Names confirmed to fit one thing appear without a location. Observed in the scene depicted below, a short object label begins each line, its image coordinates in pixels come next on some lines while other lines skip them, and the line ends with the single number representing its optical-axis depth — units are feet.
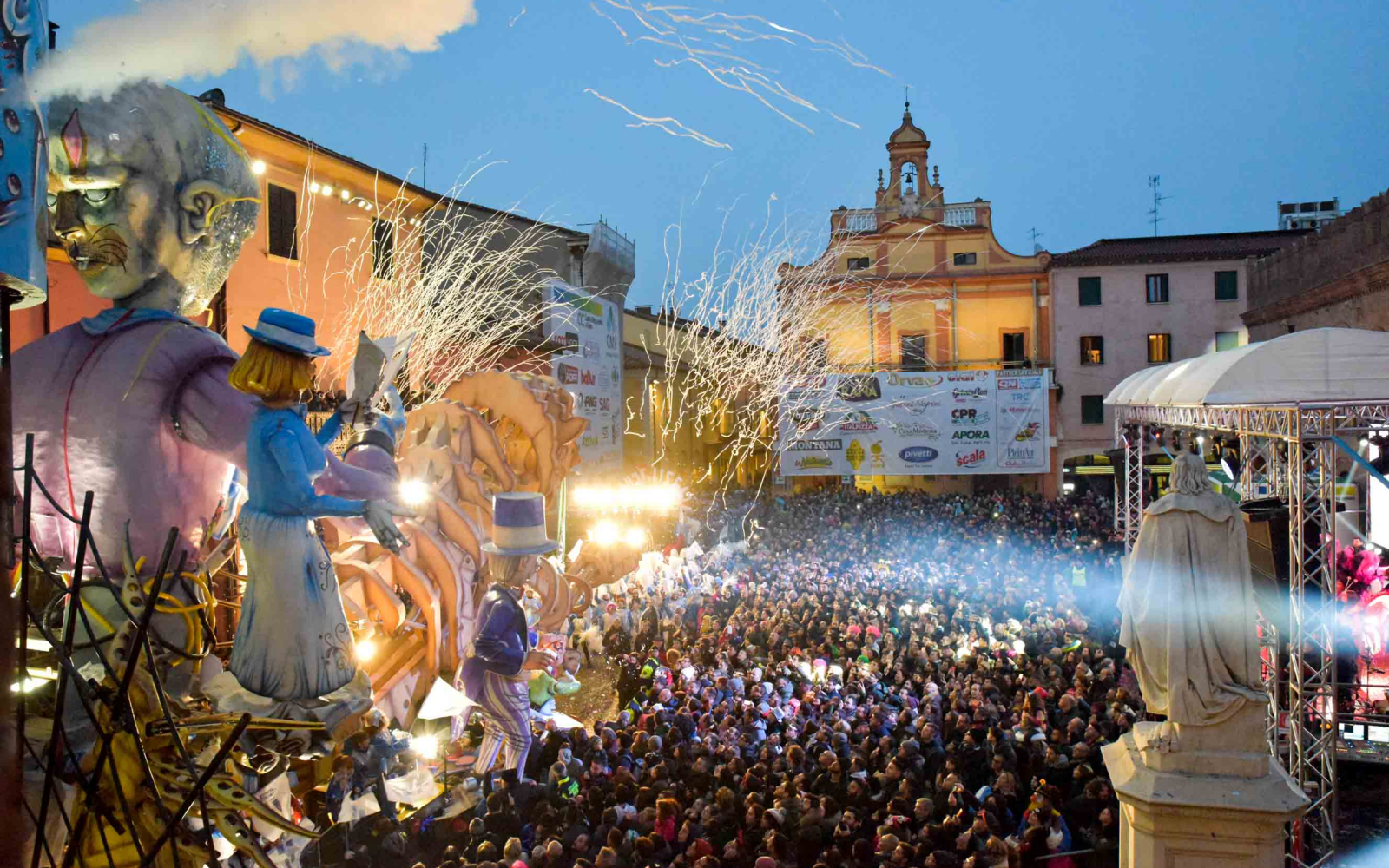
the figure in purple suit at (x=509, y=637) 23.62
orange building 45.65
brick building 55.47
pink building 104.37
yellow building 108.58
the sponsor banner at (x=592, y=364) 69.21
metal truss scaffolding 25.90
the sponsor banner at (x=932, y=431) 90.02
